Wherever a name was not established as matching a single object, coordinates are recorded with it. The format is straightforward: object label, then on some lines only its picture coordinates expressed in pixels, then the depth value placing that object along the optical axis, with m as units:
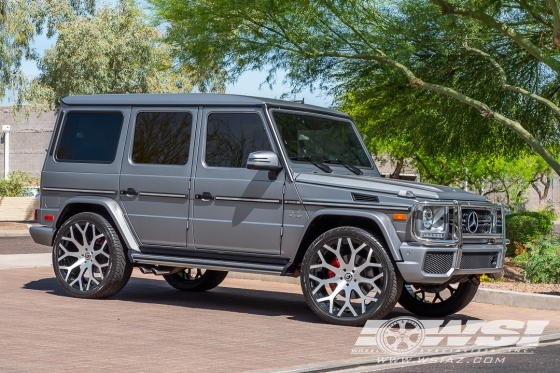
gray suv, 9.98
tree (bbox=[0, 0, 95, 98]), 33.62
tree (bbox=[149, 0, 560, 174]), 15.95
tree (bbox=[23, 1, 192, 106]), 41.34
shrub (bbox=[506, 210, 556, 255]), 19.97
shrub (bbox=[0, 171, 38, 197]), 36.94
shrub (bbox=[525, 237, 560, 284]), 14.56
